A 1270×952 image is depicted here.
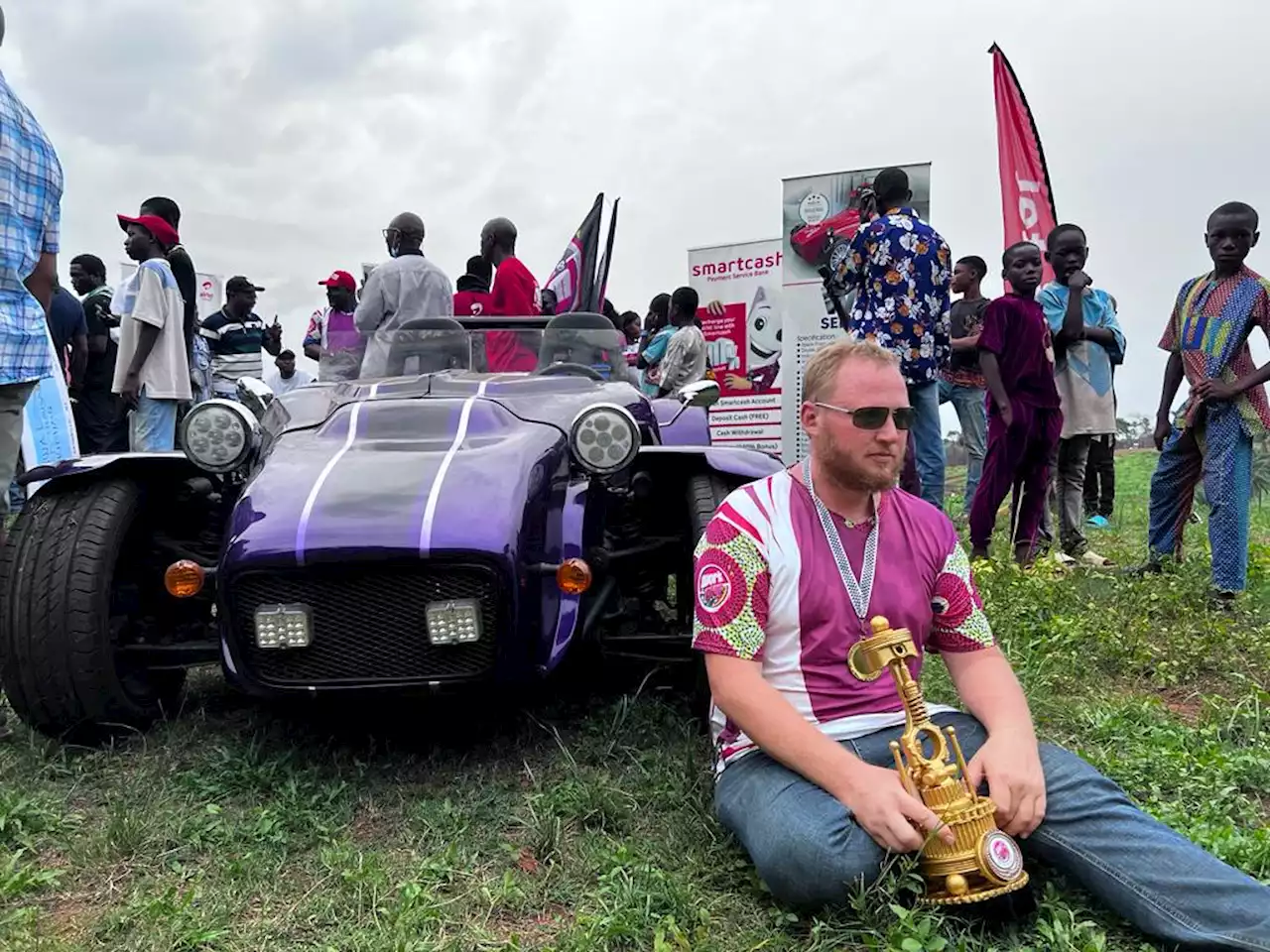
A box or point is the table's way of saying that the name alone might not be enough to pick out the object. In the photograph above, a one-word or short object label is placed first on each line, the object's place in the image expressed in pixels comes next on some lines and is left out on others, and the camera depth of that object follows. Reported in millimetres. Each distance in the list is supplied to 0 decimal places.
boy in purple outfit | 5375
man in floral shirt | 5258
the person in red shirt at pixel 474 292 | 7000
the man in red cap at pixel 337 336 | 4750
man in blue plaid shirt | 3246
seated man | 1975
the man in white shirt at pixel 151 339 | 5527
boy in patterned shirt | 4586
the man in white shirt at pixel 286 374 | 11266
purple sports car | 2662
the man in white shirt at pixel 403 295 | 5352
